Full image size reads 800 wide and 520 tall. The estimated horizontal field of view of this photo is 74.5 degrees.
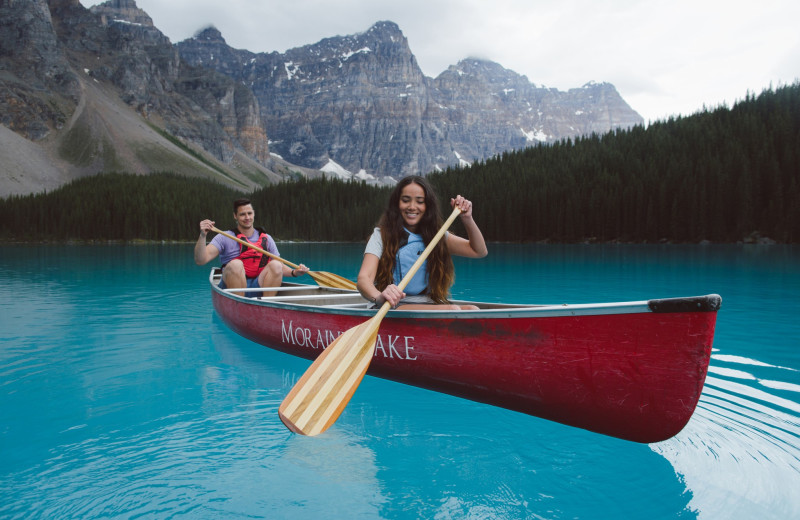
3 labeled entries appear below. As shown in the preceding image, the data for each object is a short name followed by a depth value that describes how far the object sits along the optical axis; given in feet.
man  32.81
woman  19.36
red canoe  12.75
